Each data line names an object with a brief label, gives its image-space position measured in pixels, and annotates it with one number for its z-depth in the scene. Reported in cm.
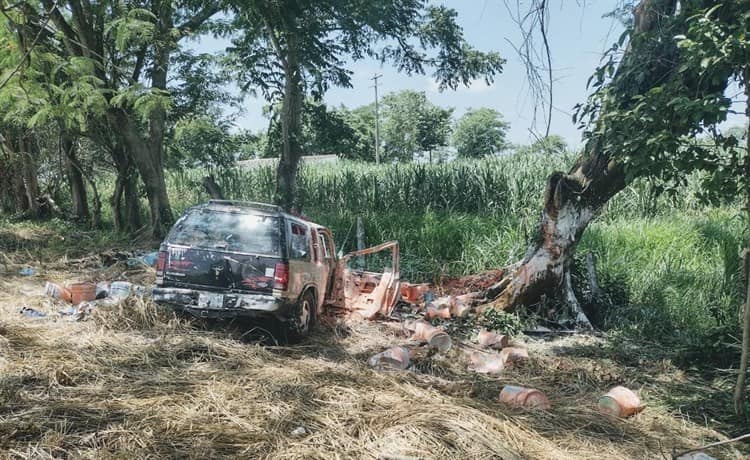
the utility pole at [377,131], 4136
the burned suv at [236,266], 598
